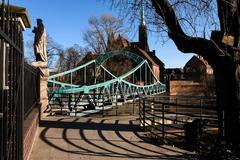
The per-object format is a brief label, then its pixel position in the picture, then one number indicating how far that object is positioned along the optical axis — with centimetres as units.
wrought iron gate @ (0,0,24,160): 203
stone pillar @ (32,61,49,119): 925
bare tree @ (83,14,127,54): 4126
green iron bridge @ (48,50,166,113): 1356
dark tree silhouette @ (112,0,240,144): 583
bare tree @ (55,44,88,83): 3987
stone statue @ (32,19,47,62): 969
